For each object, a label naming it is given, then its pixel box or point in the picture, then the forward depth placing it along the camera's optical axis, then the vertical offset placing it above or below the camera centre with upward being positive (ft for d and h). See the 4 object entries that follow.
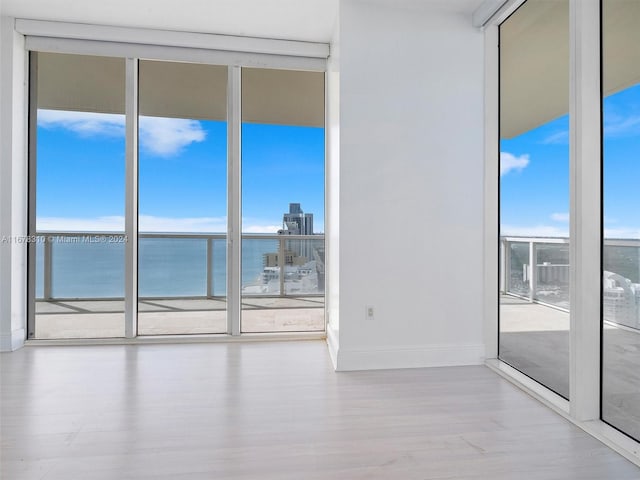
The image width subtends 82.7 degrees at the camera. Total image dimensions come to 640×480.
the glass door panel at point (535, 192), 7.55 +1.11
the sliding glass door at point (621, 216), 5.91 +0.42
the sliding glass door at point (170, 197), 11.34 +1.36
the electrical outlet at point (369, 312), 9.50 -1.89
